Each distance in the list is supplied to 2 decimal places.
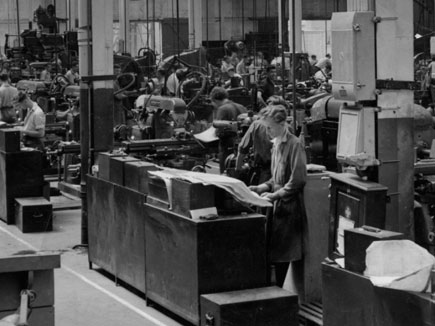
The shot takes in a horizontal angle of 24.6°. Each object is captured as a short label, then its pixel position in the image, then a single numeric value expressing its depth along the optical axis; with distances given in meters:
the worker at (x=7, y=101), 17.05
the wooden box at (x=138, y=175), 8.84
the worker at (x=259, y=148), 9.41
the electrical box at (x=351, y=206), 6.34
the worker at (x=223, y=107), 13.25
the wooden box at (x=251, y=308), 7.10
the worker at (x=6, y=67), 24.45
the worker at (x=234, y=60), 28.00
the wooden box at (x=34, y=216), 12.42
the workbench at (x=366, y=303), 5.03
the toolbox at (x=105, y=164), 9.75
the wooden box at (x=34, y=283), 4.76
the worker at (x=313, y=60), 29.57
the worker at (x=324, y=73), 21.57
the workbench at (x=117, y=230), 8.80
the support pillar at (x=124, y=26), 29.39
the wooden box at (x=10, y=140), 12.66
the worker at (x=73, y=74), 21.56
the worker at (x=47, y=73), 22.83
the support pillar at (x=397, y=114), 7.15
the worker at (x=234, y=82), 20.73
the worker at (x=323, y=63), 22.32
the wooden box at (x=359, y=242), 5.57
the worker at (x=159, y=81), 18.25
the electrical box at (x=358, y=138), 7.03
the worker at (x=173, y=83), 18.16
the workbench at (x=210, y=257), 7.41
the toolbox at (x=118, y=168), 9.36
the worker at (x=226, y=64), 26.06
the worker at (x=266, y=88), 19.55
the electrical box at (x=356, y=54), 7.03
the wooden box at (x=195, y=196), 7.49
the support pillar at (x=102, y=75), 11.55
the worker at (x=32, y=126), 13.94
